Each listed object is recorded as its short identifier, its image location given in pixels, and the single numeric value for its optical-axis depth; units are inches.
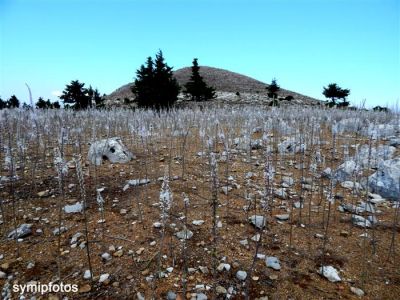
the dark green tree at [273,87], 1523.1
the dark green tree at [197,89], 1384.1
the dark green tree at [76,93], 919.7
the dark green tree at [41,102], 1039.2
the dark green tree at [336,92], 1331.2
